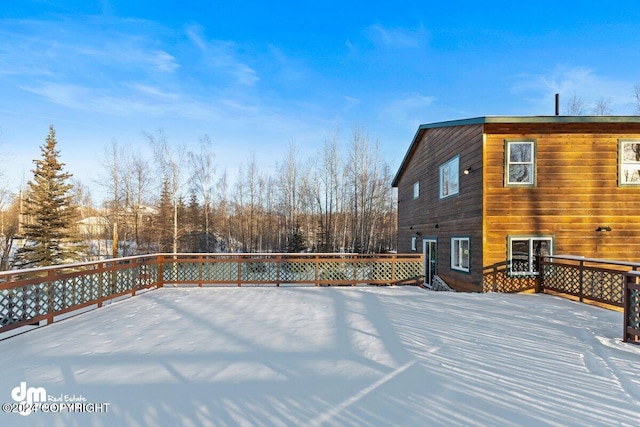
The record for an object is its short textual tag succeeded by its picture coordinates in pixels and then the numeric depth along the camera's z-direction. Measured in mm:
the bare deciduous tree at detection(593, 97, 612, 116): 23906
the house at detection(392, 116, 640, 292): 6836
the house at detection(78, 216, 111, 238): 22527
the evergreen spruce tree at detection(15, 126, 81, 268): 14555
